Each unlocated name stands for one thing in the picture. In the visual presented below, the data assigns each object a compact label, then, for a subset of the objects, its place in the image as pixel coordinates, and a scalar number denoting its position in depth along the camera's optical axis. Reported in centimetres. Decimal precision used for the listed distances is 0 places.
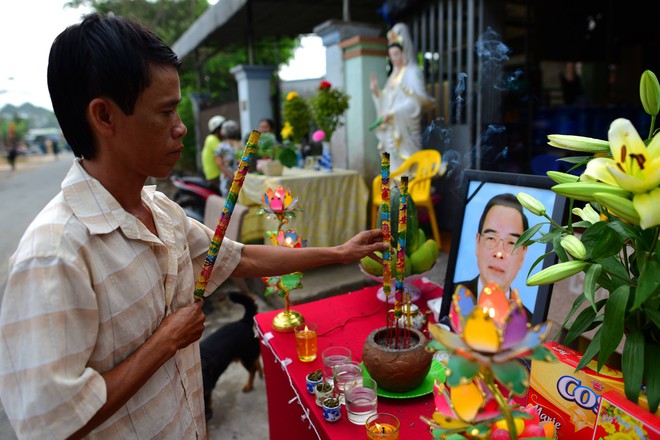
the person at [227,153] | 594
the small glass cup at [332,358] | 138
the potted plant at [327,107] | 456
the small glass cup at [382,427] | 106
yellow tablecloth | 425
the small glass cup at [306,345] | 152
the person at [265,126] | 650
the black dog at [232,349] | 247
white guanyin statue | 472
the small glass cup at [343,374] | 126
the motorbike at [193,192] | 585
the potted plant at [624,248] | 66
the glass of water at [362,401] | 117
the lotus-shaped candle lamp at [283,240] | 179
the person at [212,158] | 652
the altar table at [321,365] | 118
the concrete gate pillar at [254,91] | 854
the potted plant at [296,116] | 474
